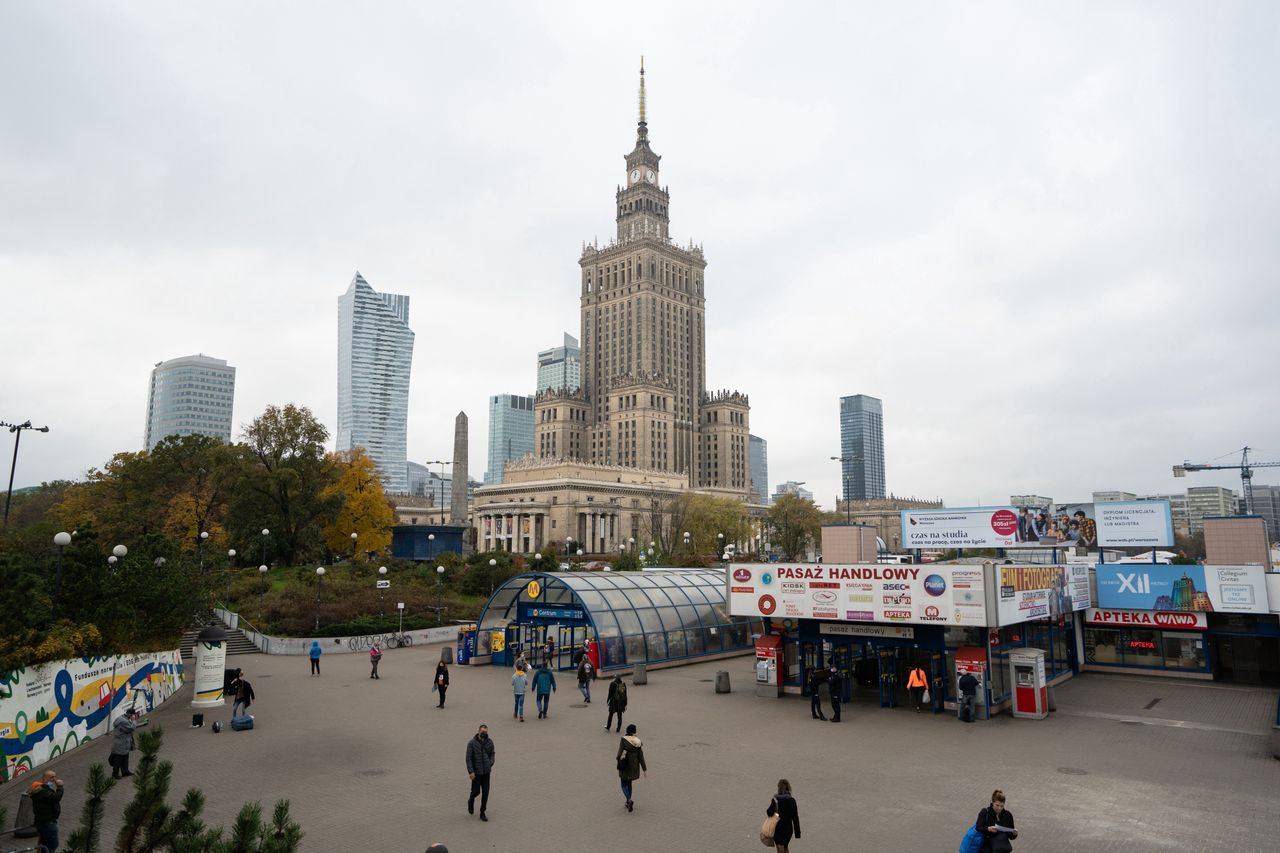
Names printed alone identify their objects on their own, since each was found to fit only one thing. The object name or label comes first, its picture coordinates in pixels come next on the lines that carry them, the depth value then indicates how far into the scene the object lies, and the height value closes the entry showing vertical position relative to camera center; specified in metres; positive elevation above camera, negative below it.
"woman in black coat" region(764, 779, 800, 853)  11.55 -4.17
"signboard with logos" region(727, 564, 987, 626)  22.36 -1.74
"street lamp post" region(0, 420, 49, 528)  41.70 +5.97
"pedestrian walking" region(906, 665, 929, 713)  23.52 -4.30
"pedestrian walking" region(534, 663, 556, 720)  23.05 -4.39
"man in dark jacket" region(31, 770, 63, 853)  11.27 -3.86
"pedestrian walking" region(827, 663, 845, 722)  22.39 -4.31
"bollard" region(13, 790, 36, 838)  11.32 -4.08
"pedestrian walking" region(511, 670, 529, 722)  22.75 -4.35
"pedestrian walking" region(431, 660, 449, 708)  24.89 -4.47
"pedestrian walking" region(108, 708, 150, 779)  16.86 -4.42
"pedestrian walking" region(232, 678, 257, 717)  22.45 -4.55
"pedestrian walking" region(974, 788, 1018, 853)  10.77 -4.00
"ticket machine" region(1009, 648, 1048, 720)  23.08 -4.35
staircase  38.49 -5.28
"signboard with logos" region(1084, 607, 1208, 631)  30.03 -3.29
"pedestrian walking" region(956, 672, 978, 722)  22.59 -4.57
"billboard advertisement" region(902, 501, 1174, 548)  34.25 +0.43
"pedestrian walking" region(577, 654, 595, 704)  25.47 -4.49
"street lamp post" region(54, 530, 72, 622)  17.89 -0.14
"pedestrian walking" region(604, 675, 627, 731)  21.23 -4.34
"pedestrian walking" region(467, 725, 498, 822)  14.11 -4.00
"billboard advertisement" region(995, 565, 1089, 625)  22.66 -1.84
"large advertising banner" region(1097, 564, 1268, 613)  28.53 -2.02
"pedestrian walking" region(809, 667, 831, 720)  23.17 -4.60
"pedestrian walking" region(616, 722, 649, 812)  14.51 -4.15
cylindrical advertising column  24.81 -4.09
